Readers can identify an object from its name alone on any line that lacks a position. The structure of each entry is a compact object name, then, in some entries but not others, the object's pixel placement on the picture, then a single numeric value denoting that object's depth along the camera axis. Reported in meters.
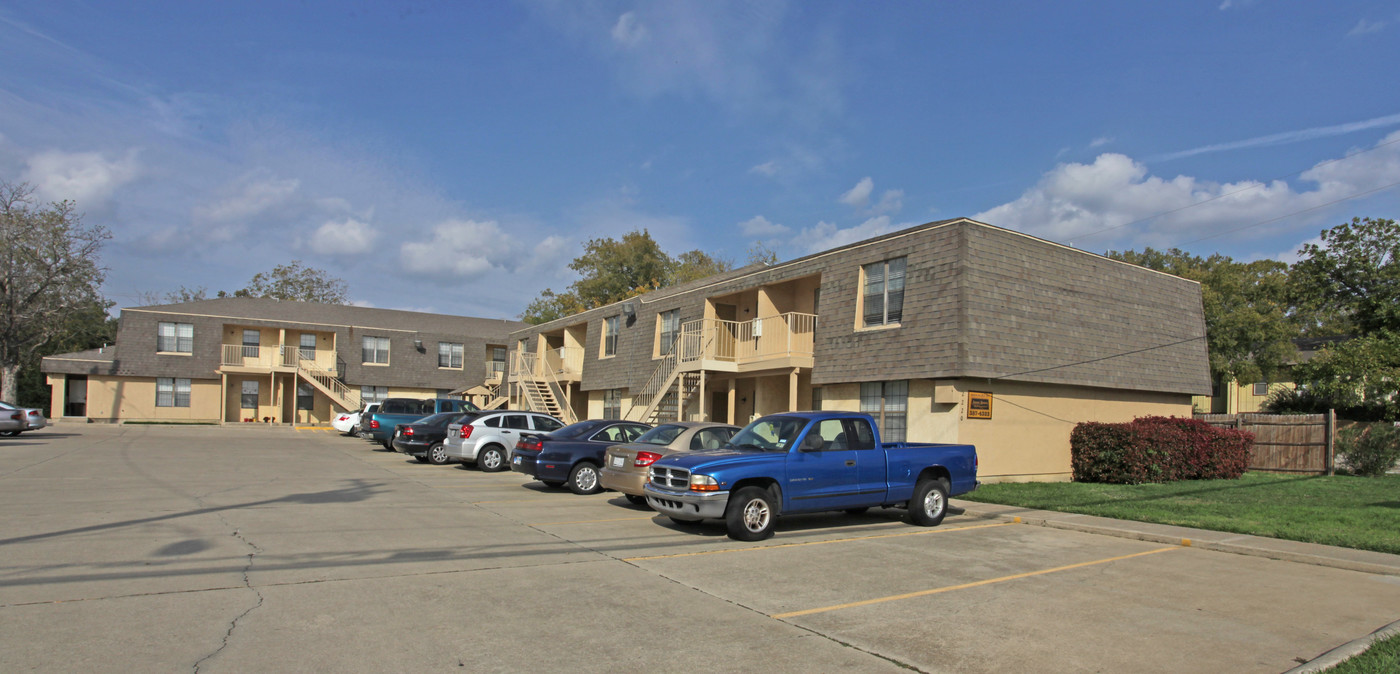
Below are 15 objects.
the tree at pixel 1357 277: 32.16
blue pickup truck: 10.35
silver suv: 19.59
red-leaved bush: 18.14
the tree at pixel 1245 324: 40.81
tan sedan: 12.59
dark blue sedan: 15.27
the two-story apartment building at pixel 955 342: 17.30
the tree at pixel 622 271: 59.78
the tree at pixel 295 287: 75.31
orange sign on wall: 16.98
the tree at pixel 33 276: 42.53
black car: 21.83
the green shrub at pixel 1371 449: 20.44
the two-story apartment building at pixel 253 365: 43.56
